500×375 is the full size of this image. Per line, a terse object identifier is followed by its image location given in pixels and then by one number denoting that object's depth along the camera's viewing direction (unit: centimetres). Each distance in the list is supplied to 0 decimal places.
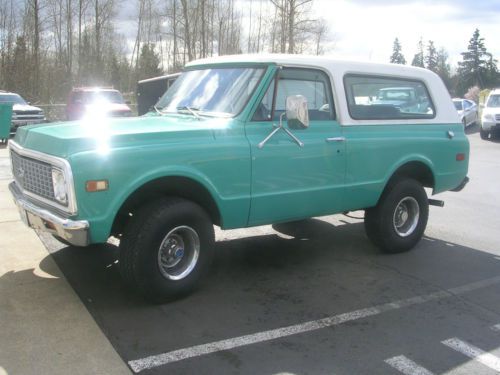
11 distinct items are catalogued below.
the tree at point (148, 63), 4166
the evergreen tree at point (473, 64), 6962
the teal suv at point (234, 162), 383
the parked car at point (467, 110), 2530
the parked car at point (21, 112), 1797
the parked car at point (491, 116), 2053
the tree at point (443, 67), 7203
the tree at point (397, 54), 9528
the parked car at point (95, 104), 1766
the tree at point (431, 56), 8762
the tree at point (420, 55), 8908
